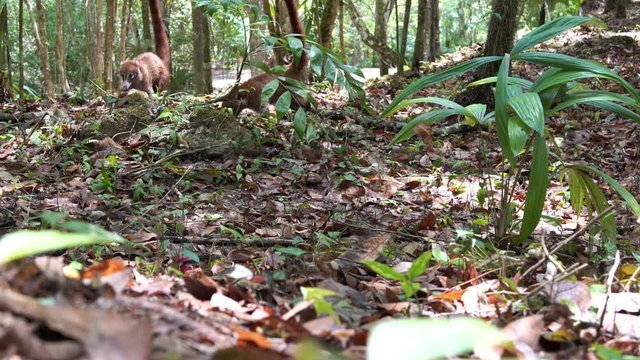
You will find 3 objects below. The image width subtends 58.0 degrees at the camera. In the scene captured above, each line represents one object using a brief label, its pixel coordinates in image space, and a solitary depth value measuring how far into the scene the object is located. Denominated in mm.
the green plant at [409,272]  1445
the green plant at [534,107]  2223
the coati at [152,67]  5758
